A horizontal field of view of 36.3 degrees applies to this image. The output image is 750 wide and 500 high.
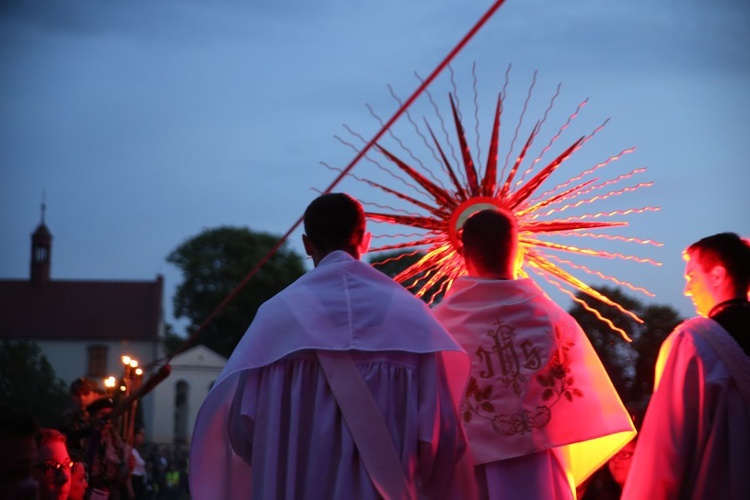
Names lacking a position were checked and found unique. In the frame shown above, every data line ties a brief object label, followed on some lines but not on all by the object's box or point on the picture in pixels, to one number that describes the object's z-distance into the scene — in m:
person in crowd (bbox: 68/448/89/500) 6.66
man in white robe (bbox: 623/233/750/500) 4.48
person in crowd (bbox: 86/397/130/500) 7.81
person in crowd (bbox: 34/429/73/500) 5.59
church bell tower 81.50
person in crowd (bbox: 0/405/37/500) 3.58
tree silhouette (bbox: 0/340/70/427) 47.62
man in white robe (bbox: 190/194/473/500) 4.11
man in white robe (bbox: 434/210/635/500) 4.91
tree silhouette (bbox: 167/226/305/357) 57.88
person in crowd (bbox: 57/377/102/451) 7.85
